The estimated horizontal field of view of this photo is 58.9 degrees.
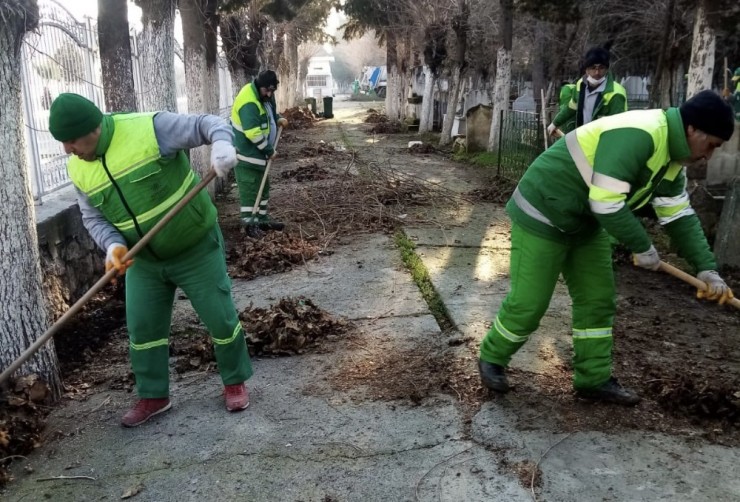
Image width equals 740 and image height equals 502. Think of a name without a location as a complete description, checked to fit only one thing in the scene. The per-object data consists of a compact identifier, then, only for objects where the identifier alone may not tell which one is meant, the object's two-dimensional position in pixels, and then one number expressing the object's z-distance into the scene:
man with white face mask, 6.13
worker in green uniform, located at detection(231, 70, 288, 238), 7.07
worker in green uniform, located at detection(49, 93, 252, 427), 3.09
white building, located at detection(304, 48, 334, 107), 52.71
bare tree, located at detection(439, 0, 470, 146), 14.99
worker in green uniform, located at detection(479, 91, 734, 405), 2.83
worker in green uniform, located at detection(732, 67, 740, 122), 11.43
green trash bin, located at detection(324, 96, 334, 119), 27.81
